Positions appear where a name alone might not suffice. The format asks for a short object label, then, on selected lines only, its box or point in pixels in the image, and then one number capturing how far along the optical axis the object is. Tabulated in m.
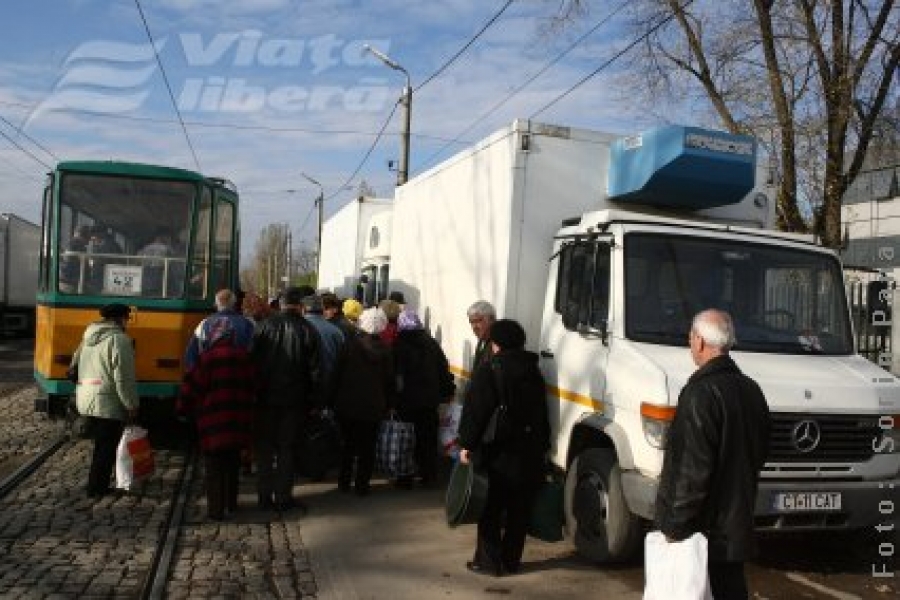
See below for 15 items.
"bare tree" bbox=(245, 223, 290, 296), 79.38
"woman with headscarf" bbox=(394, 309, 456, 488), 8.44
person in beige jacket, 7.62
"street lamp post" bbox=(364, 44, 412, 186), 22.33
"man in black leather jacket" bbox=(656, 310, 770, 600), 3.87
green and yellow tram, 9.48
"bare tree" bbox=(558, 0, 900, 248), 13.15
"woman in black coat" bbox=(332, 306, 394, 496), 8.07
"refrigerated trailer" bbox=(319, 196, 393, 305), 13.85
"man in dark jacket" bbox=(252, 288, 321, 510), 7.39
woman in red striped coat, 7.08
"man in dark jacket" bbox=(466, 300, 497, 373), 7.15
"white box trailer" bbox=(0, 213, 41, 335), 28.22
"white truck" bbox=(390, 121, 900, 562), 5.66
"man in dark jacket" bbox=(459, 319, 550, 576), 5.91
